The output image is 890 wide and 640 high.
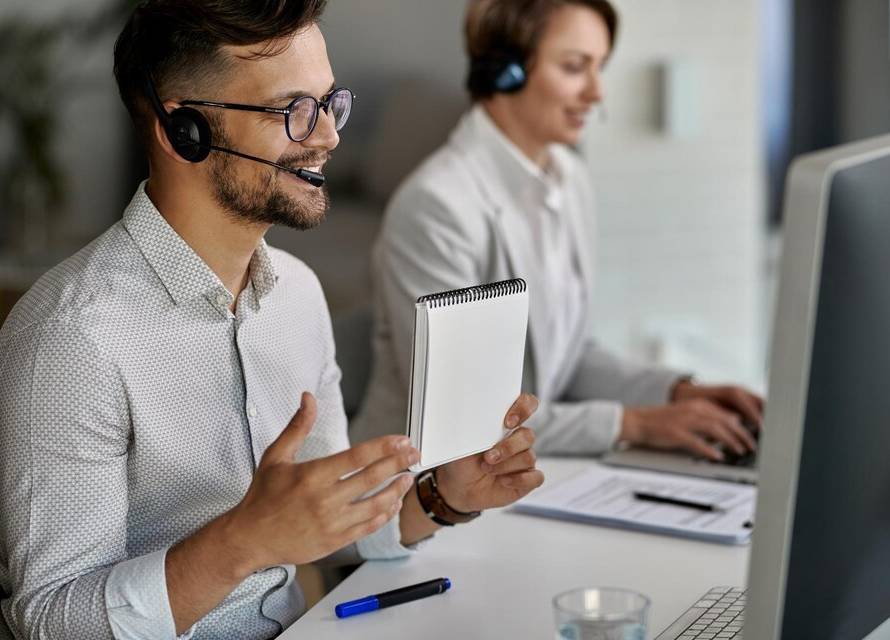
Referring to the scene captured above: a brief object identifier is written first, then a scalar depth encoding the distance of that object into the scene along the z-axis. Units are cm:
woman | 226
